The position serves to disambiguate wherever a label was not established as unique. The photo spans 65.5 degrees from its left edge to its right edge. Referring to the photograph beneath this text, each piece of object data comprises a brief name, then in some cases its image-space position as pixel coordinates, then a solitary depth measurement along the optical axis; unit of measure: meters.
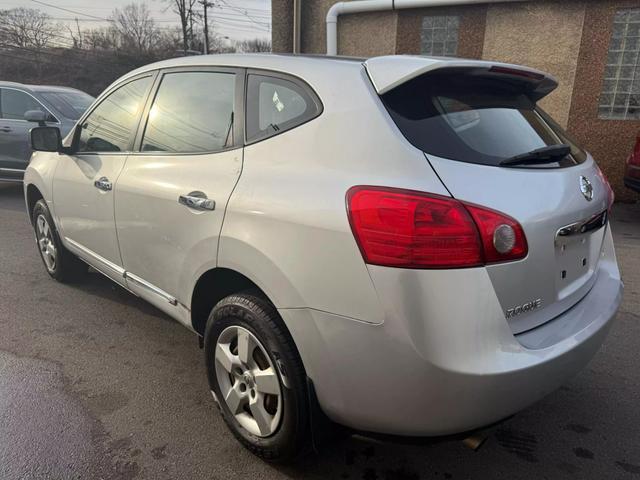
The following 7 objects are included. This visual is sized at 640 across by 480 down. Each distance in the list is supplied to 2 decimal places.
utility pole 48.27
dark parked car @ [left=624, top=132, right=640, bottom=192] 6.64
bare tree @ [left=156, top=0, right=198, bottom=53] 48.22
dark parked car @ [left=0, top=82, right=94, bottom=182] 7.78
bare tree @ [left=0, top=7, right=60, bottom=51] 39.75
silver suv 1.60
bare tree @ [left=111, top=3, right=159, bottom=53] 45.69
